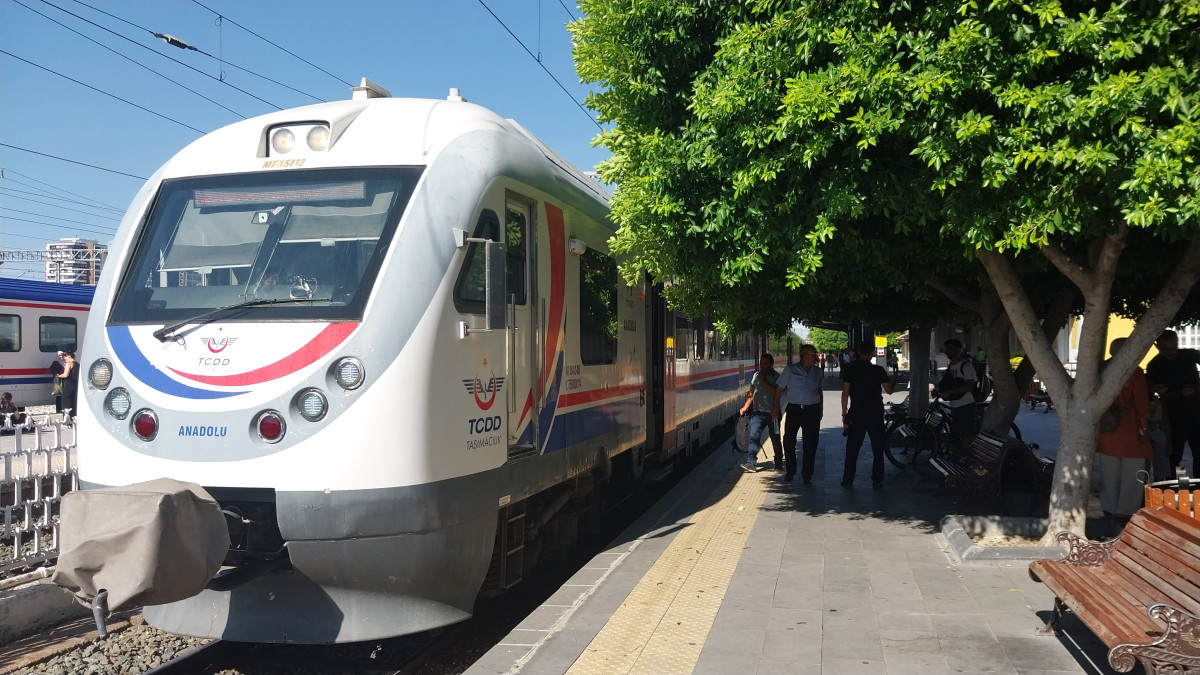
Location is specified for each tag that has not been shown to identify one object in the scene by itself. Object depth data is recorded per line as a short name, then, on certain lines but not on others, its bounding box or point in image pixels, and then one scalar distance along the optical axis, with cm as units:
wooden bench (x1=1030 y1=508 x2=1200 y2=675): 419
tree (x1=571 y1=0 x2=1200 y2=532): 582
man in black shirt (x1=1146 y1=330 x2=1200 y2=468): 983
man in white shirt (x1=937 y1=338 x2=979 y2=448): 1238
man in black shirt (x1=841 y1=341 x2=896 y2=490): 1161
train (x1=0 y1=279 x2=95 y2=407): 2316
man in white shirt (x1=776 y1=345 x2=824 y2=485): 1222
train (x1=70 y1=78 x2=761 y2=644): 532
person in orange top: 834
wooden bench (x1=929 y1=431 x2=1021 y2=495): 925
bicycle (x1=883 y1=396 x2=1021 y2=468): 1319
